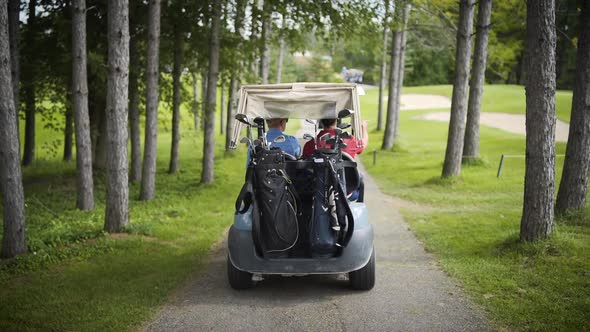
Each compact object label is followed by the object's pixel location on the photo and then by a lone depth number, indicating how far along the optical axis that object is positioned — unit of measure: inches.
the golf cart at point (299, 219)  222.5
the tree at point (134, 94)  602.8
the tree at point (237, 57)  600.2
